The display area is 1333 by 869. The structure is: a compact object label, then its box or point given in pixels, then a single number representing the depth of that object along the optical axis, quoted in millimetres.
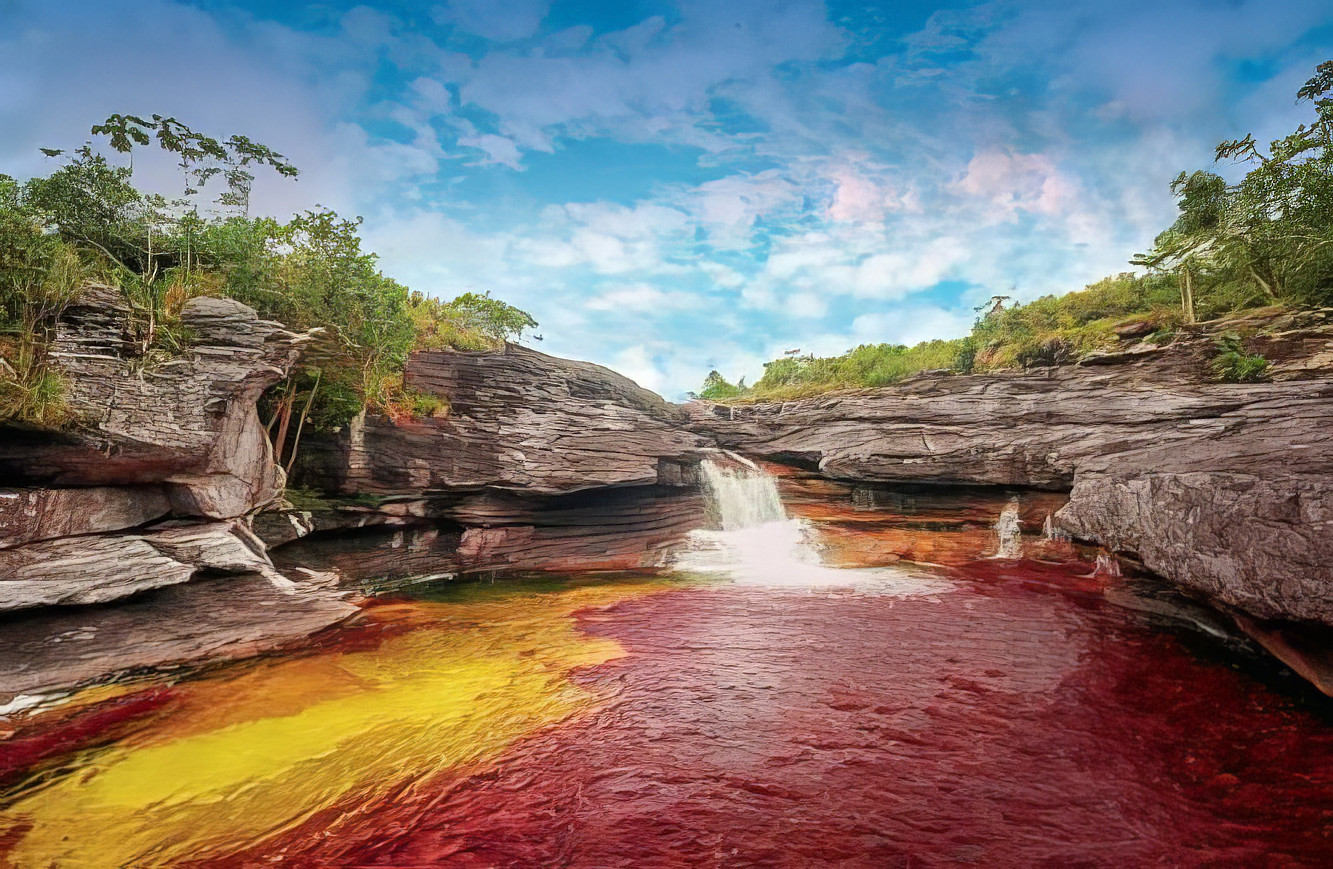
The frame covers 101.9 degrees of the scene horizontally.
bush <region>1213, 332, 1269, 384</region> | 13797
